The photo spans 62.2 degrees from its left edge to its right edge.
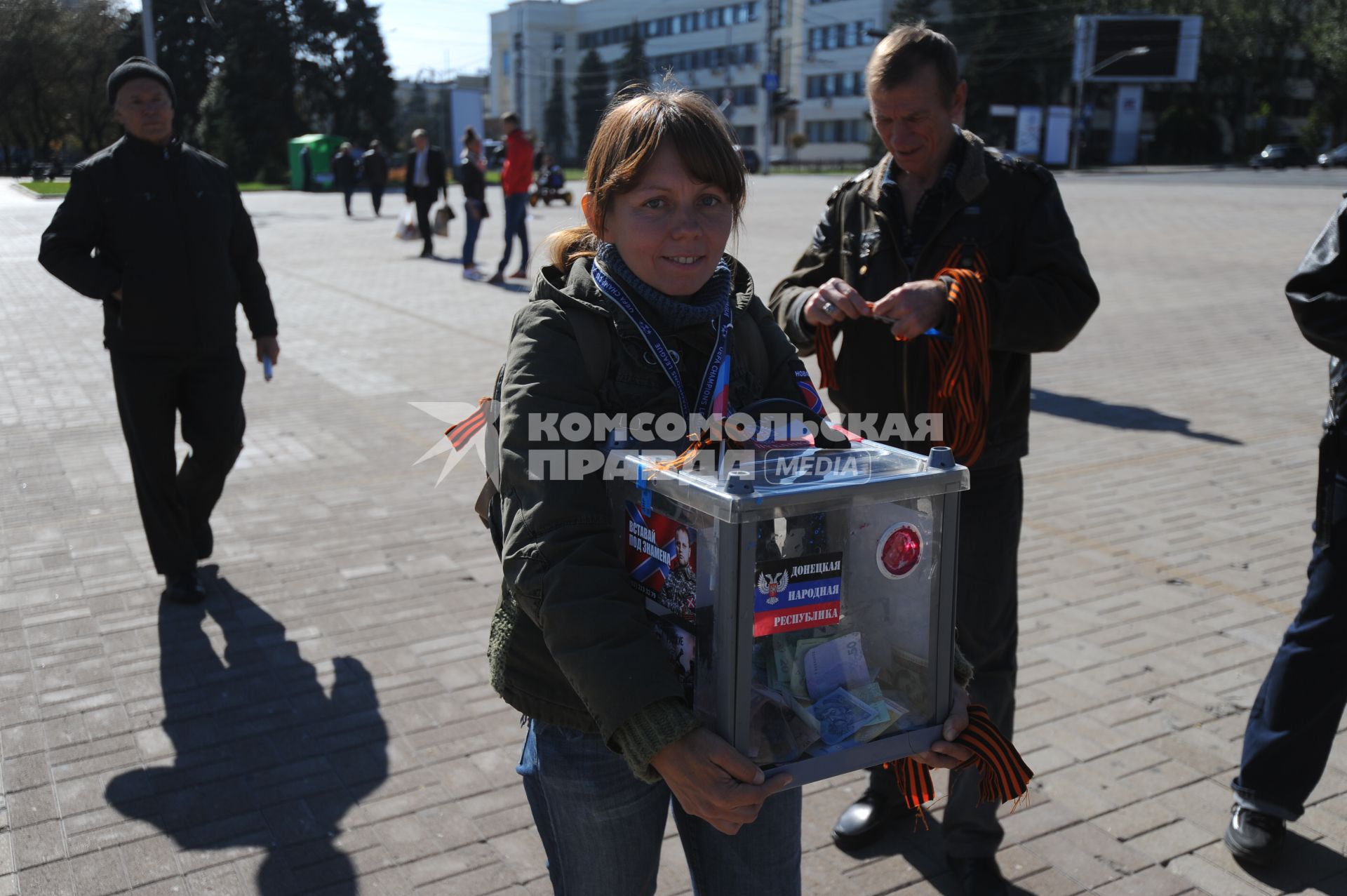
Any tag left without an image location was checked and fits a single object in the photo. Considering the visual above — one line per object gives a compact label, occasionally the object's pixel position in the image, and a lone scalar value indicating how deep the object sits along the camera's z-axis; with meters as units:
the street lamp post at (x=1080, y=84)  59.00
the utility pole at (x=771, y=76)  60.84
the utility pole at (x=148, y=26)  19.81
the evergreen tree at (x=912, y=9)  64.69
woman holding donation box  1.53
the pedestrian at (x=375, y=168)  26.23
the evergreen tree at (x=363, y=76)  57.31
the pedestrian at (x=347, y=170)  27.30
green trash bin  42.44
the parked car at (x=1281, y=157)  56.69
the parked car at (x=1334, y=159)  56.62
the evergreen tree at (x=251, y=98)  50.41
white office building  84.06
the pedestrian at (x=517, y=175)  14.39
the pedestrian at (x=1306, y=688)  2.91
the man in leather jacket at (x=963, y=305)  2.78
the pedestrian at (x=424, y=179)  17.23
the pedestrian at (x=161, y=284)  4.50
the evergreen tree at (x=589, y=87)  94.12
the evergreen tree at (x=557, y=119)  99.81
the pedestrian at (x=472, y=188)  16.00
